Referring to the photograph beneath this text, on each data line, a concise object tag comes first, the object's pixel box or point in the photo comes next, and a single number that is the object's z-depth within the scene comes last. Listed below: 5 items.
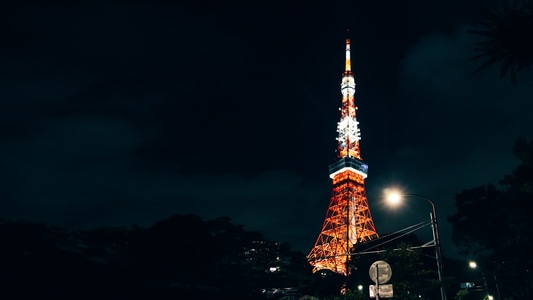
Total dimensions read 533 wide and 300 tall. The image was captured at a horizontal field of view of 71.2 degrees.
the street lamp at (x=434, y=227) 12.49
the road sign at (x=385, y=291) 8.34
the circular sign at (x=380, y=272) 8.55
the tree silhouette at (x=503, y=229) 30.45
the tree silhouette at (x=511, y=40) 6.55
